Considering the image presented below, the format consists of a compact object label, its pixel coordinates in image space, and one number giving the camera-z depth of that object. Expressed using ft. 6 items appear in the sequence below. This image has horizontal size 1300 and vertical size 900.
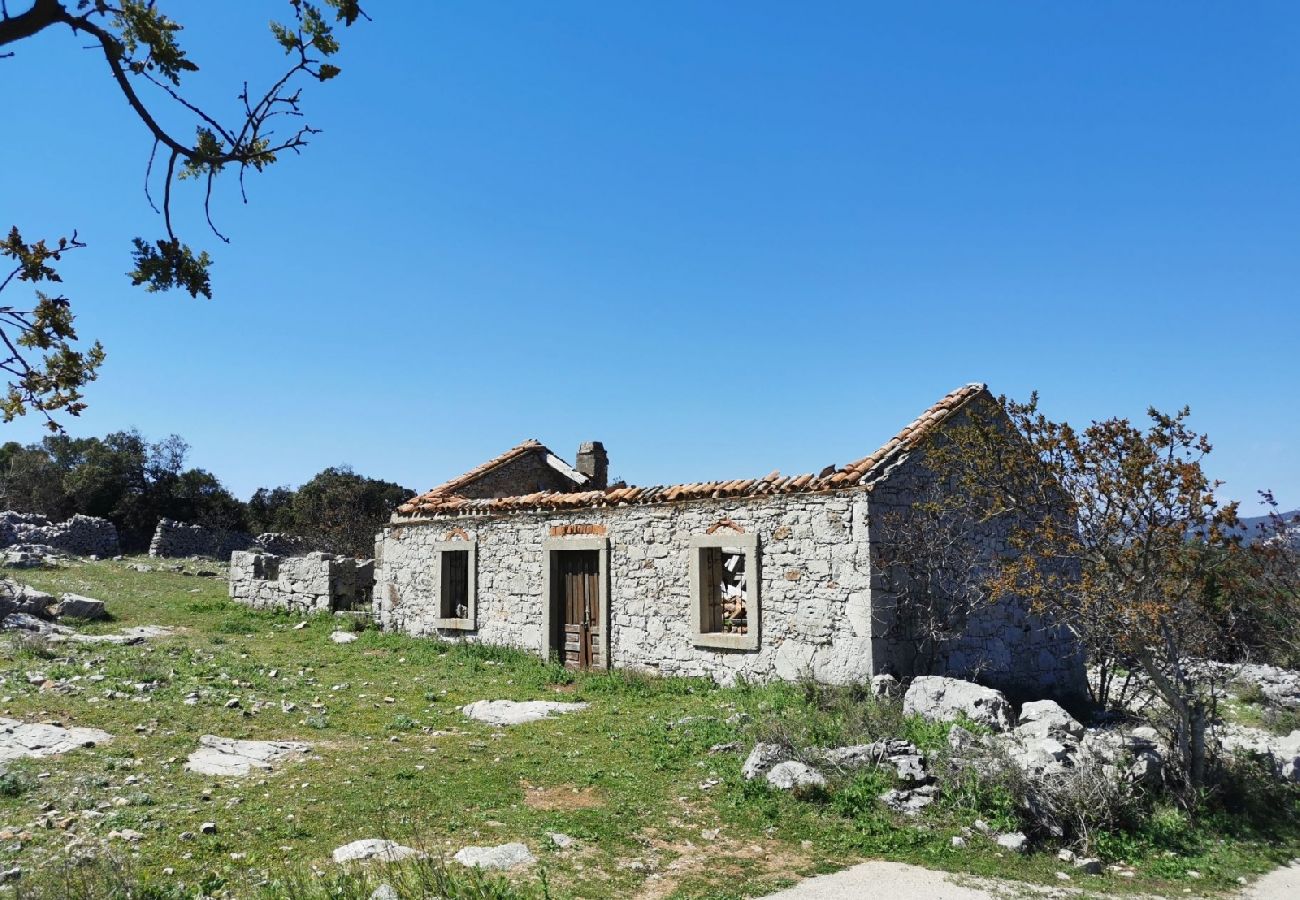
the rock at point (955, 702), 26.23
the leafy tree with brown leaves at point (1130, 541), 22.44
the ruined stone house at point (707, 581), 33.30
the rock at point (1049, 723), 23.88
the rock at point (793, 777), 22.52
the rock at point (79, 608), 47.70
